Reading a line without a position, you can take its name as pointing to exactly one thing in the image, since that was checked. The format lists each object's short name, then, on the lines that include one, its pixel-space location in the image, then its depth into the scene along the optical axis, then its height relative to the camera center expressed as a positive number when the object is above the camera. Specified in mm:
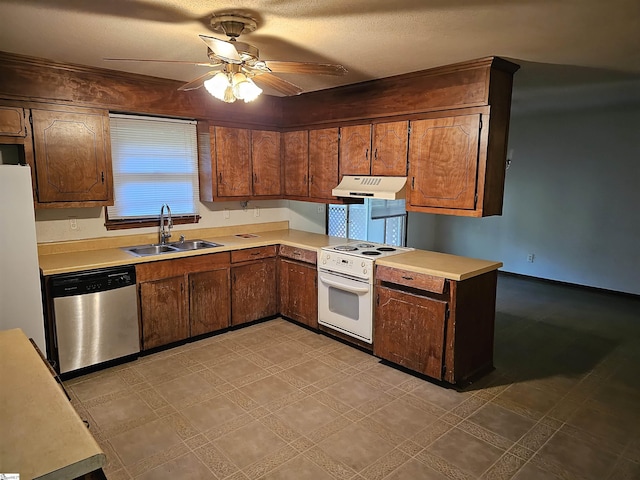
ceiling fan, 2264 +644
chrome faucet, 4148 -491
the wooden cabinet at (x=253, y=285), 4176 -1080
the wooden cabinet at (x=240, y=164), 4328 +168
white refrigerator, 2680 -516
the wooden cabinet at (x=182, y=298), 3600 -1083
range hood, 3666 -51
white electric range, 3588 -935
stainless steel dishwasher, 3117 -1085
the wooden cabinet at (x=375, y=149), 3717 +312
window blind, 3924 +96
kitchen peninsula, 3075 -900
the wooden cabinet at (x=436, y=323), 3055 -1082
